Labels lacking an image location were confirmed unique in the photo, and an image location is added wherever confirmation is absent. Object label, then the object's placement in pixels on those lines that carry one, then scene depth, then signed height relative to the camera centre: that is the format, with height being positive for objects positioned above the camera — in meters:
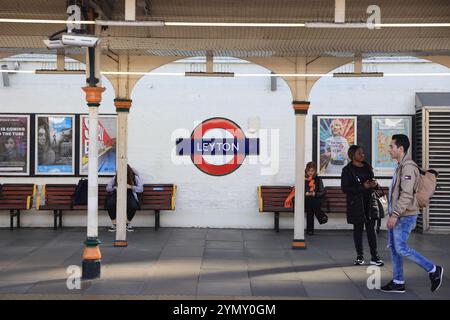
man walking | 6.37 -0.69
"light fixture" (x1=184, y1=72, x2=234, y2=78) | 8.81 +1.07
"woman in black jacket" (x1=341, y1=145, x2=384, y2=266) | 8.15 -0.71
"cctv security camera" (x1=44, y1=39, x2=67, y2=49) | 7.04 +1.20
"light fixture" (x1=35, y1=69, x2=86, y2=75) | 8.76 +1.10
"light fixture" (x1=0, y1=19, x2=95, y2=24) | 6.63 +1.43
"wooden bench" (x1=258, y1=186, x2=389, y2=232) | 11.62 -1.08
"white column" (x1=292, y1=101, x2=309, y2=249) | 9.48 -0.34
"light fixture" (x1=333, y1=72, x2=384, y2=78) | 8.94 +1.09
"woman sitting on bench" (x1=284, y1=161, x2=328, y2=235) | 11.15 -0.89
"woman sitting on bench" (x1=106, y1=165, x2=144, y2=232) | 11.05 -0.97
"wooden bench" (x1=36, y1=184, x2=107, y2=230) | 11.58 -1.08
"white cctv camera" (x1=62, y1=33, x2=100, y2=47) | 6.86 +1.22
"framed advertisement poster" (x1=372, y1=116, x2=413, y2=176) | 11.96 +0.09
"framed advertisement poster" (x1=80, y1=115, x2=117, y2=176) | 11.95 -0.03
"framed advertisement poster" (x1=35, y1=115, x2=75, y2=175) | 12.01 -0.04
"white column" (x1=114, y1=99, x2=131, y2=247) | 9.44 -0.36
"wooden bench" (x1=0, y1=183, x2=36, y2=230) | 11.54 -1.05
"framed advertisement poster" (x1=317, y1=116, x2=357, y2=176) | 11.99 +0.12
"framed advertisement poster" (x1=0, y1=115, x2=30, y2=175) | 11.95 -0.01
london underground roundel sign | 12.00 -0.03
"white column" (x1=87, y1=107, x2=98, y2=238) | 7.50 -0.47
